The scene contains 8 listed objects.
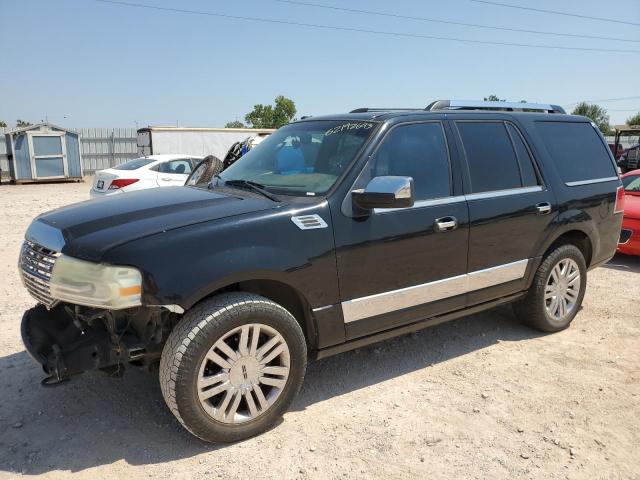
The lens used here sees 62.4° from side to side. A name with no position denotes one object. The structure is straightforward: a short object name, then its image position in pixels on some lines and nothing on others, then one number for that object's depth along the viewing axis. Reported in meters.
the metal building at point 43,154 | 21.22
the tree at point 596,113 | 70.06
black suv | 2.86
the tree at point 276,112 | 57.69
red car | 7.23
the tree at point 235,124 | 74.53
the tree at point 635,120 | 68.00
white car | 10.89
